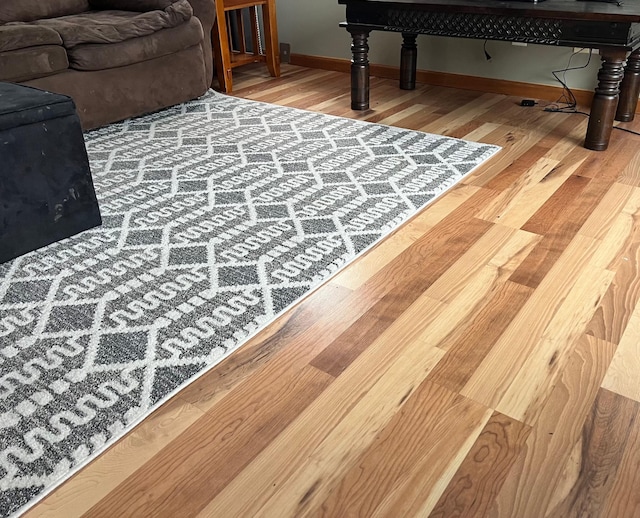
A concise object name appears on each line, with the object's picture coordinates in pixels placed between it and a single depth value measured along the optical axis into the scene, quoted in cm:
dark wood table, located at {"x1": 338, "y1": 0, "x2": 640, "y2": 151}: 228
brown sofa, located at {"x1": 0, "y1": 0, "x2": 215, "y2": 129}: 267
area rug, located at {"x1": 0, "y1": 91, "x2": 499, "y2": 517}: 125
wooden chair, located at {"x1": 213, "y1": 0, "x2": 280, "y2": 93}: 356
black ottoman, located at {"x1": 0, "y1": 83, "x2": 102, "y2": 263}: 175
